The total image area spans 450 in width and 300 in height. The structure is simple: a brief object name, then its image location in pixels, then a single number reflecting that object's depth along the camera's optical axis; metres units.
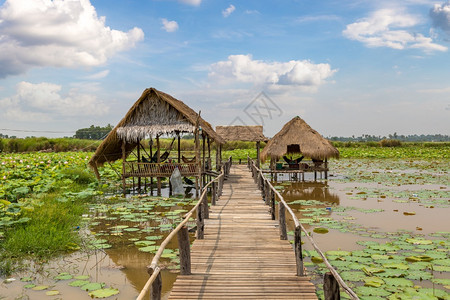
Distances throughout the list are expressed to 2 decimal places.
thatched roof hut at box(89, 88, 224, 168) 14.51
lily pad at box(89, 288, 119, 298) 5.43
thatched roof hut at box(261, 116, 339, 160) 20.20
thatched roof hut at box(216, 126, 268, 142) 22.64
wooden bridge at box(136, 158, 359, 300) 4.29
